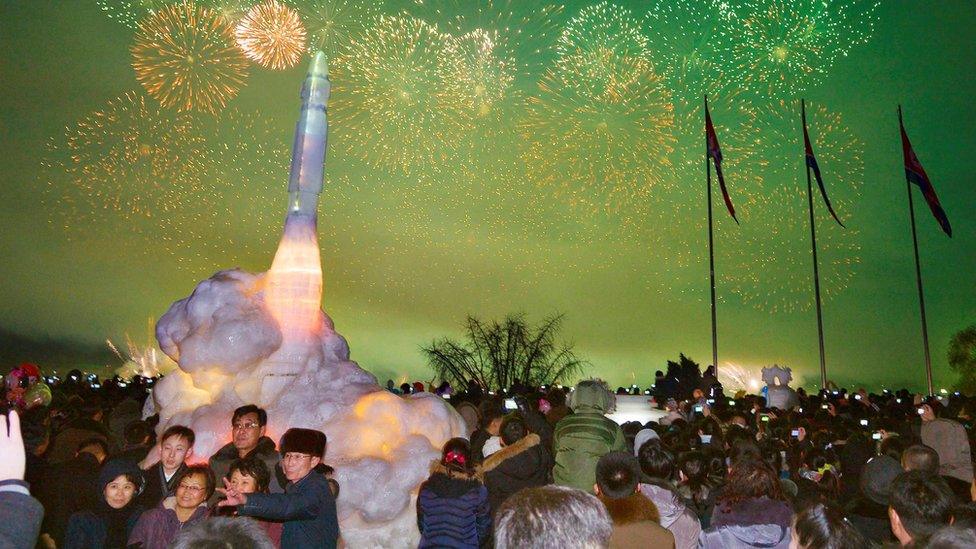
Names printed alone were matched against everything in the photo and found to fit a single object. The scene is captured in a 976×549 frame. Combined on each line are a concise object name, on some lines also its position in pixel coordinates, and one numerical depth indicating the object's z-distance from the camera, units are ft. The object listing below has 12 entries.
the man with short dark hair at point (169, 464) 19.44
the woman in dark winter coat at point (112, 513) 16.71
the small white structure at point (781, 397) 66.33
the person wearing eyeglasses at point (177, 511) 15.99
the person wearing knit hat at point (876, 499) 21.63
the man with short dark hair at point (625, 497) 14.79
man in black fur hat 14.58
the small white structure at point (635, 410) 72.59
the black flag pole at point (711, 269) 98.28
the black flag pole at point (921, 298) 100.63
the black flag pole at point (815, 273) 101.04
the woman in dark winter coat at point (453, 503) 18.63
